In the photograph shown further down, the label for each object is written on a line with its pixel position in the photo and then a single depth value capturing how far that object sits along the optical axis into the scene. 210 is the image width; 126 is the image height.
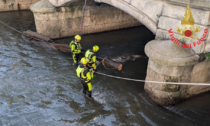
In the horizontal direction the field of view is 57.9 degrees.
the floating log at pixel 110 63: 7.38
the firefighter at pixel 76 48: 8.10
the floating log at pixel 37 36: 10.50
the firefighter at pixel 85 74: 5.95
